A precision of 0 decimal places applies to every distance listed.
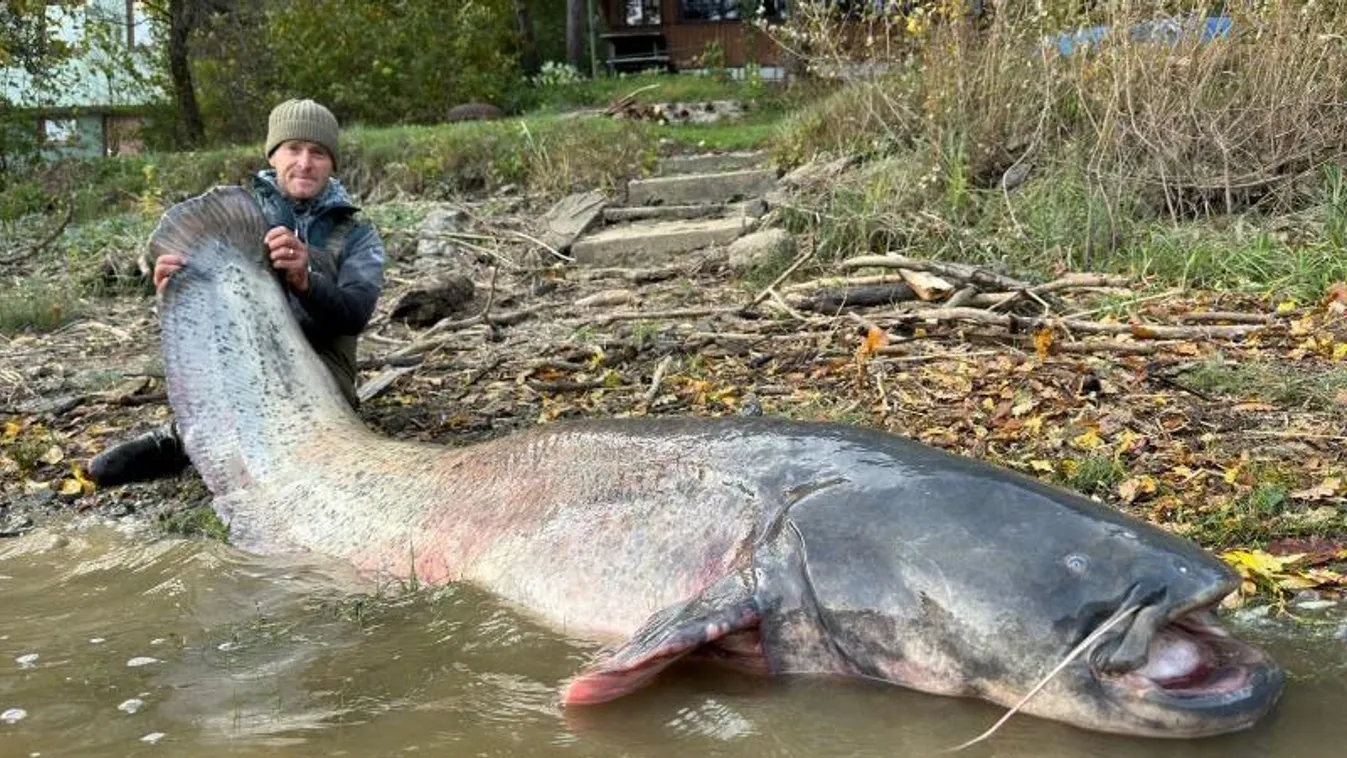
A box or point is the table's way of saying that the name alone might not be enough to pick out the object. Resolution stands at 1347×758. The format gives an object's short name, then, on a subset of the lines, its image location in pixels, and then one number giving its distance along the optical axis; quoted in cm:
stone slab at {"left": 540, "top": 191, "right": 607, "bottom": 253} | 891
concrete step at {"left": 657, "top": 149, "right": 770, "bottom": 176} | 1107
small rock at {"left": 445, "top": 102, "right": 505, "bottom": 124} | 1727
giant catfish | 214
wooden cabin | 2317
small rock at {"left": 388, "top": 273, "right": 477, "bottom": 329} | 683
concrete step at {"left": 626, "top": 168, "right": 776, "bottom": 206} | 979
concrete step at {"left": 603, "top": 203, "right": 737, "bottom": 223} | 951
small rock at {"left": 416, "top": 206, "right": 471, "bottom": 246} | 930
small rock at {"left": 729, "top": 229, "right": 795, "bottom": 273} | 711
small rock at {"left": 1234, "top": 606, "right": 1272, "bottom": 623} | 264
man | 428
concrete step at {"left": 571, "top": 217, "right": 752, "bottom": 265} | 841
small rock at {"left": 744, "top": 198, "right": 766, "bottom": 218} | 855
